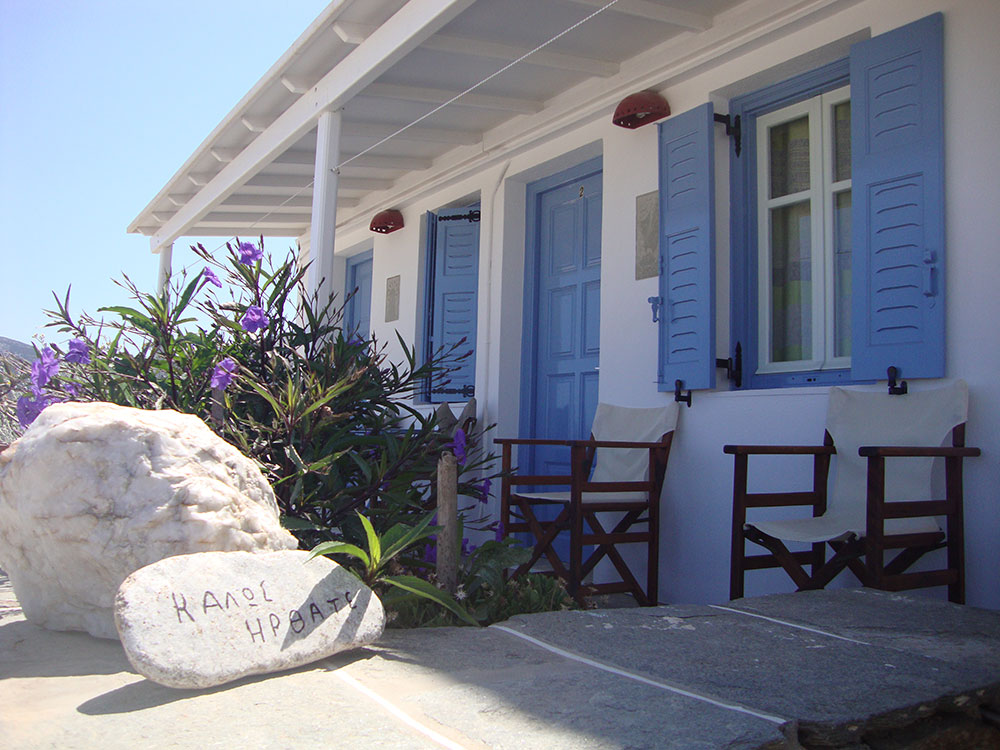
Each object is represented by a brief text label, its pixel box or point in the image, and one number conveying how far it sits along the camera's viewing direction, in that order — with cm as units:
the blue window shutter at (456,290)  606
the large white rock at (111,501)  212
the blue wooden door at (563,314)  507
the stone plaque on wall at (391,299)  682
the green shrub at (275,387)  294
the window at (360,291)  779
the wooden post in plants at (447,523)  252
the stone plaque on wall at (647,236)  436
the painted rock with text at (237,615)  170
